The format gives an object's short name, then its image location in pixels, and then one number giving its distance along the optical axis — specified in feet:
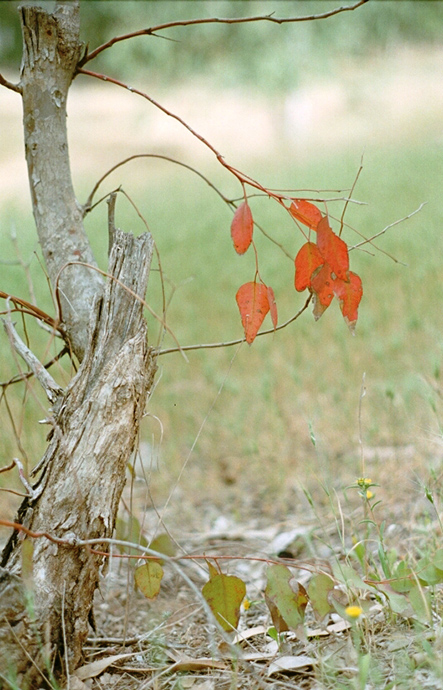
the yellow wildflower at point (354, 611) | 8.05
